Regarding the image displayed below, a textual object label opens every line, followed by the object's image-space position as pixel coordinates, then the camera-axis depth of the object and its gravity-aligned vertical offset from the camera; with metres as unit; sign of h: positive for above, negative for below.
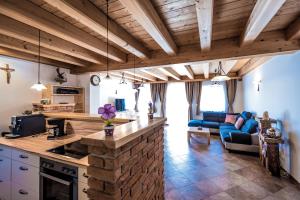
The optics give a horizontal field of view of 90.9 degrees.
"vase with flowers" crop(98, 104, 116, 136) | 1.10 -0.10
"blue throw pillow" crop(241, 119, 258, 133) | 4.05 -0.70
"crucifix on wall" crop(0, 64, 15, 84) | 3.06 +0.63
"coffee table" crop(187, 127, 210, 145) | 4.81 -1.02
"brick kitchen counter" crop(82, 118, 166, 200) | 1.01 -0.49
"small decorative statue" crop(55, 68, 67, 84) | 3.98 +0.63
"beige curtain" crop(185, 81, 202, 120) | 7.46 +0.26
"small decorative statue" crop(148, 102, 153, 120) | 1.98 -0.13
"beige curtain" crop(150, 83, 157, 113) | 8.38 +0.57
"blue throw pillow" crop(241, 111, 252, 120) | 4.91 -0.48
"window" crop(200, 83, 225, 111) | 7.16 +0.16
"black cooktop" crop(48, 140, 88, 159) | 1.77 -0.63
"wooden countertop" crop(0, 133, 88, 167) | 1.47 -0.58
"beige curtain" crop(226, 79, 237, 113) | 6.86 +0.41
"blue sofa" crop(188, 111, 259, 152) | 3.91 -0.98
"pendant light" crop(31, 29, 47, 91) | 2.52 +0.53
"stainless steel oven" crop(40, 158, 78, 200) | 1.43 -0.81
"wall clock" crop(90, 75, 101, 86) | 4.57 +0.67
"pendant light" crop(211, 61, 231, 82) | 3.73 +0.61
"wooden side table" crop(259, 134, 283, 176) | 2.88 -1.05
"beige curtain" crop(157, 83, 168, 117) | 8.18 +0.39
